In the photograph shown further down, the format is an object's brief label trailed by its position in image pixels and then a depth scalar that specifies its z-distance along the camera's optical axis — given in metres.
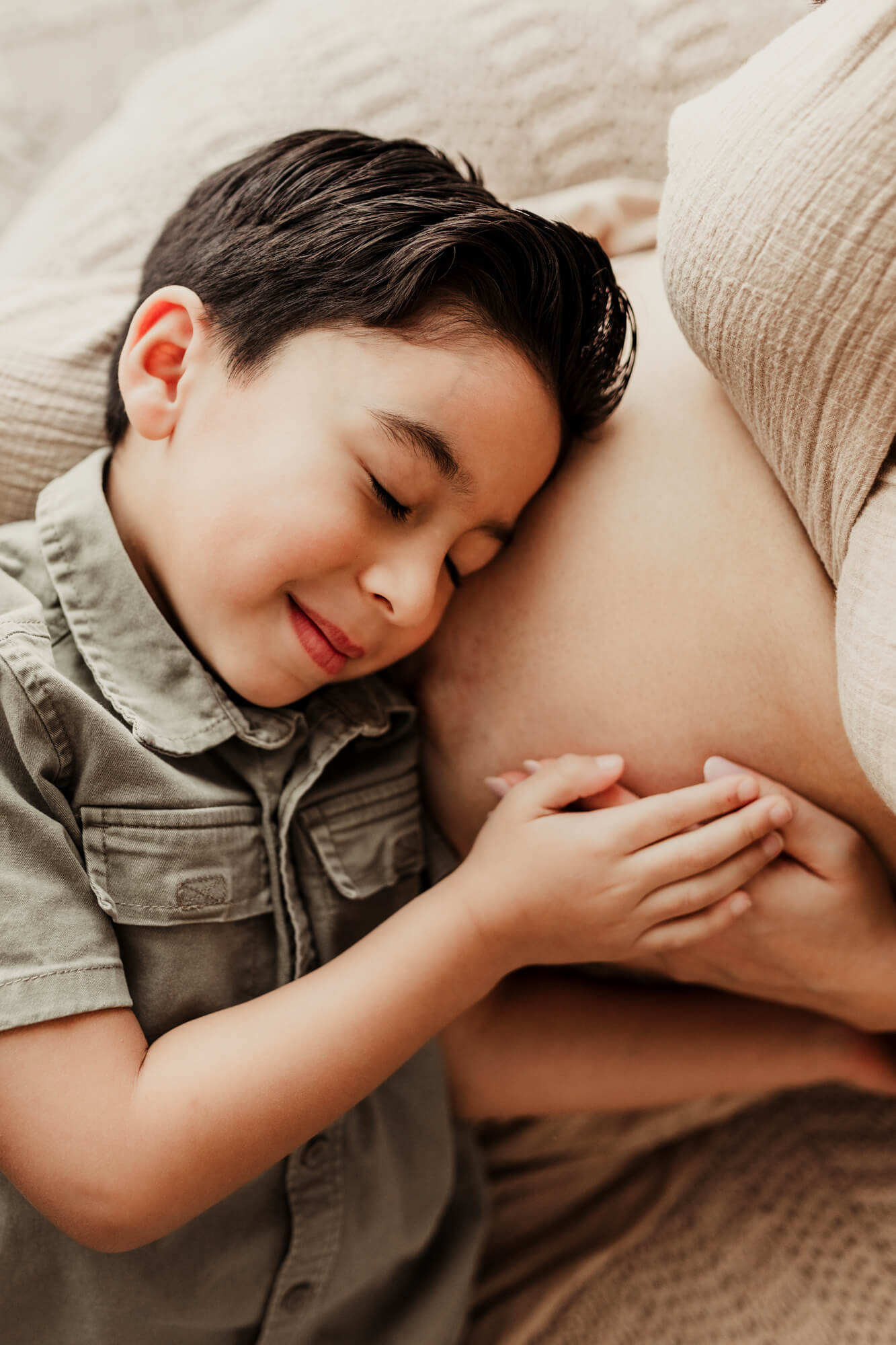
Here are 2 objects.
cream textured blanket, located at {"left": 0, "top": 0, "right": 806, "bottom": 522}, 0.97
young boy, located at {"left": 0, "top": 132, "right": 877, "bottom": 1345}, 0.65
